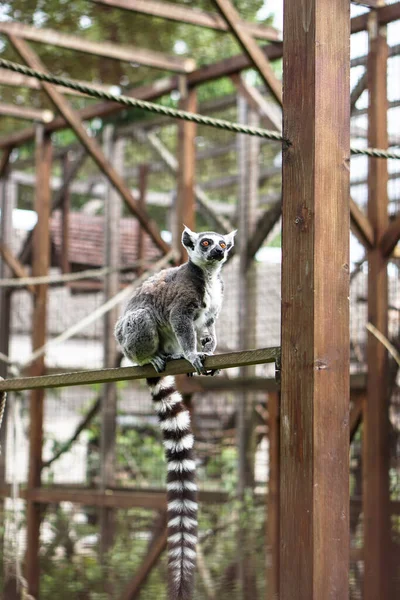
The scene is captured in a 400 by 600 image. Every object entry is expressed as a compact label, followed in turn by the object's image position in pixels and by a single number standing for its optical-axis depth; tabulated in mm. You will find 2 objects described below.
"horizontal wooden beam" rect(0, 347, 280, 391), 4975
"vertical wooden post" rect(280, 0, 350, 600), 4462
